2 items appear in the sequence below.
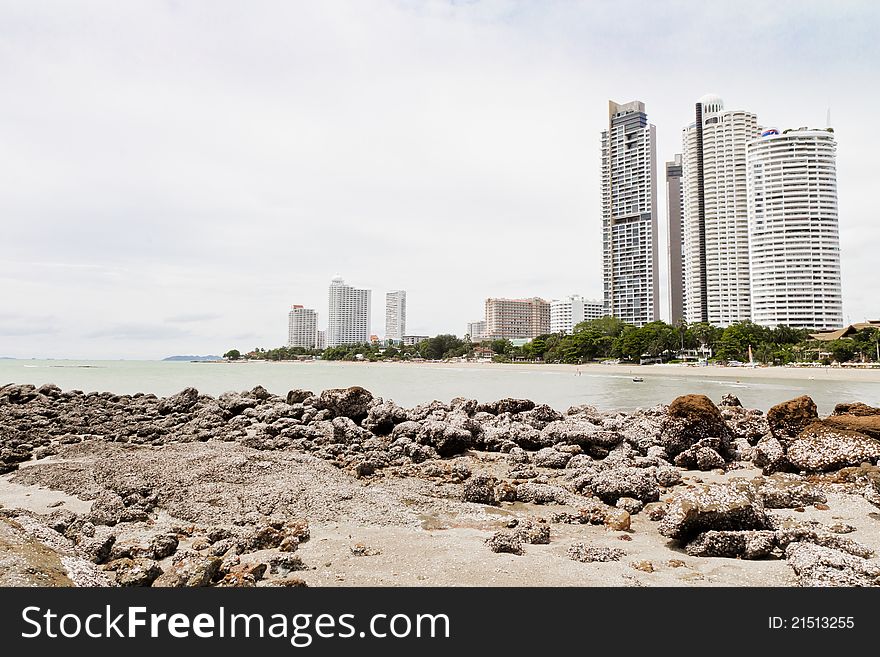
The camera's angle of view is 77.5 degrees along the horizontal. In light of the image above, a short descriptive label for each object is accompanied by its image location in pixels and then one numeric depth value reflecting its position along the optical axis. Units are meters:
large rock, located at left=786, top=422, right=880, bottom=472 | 8.94
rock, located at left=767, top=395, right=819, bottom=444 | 11.30
